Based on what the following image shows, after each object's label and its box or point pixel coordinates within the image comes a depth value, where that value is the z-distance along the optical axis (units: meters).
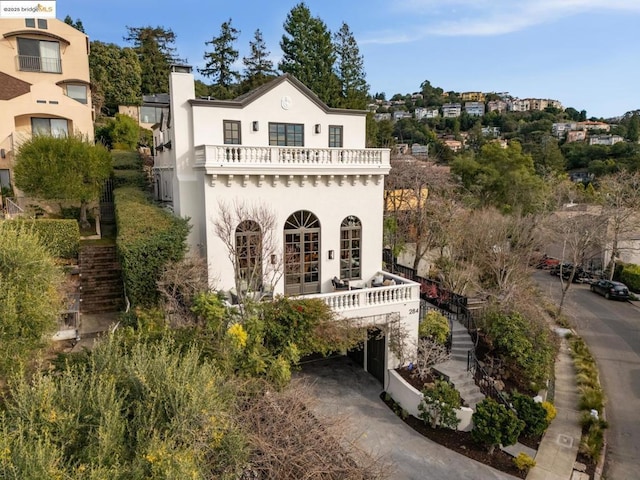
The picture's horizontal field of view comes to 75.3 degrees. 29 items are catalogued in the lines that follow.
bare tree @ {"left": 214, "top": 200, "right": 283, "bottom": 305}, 14.90
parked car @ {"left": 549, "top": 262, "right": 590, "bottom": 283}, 35.72
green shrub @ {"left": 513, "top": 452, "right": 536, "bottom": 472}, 12.30
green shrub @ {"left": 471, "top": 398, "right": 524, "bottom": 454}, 12.55
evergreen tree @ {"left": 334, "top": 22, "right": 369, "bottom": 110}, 37.43
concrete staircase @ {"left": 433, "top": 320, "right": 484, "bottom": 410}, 15.21
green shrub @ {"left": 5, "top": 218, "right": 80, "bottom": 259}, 17.47
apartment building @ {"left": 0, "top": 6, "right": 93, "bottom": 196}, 26.84
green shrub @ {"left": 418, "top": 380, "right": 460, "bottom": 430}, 13.75
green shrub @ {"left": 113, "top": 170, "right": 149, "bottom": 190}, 25.09
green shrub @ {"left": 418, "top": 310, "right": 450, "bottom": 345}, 17.11
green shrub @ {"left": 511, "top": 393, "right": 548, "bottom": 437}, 13.46
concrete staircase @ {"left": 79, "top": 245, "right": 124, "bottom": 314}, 16.78
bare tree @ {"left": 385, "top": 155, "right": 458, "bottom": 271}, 27.92
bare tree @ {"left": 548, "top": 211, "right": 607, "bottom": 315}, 25.83
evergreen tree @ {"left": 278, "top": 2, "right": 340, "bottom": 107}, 35.81
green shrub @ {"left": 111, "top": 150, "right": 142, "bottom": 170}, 28.22
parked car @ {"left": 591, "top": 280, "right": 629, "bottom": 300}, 30.47
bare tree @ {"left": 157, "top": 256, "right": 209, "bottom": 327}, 13.41
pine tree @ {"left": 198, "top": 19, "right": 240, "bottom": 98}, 50.12
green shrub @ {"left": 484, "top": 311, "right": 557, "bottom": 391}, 16.31
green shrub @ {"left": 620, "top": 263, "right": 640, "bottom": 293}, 33.19
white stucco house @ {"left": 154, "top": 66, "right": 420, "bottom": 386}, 15.55
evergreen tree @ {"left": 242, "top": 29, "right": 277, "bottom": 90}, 48.30
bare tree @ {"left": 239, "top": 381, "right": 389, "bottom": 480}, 6.76
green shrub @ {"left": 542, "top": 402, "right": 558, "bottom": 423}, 14.29
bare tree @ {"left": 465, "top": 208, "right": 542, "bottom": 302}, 22.94
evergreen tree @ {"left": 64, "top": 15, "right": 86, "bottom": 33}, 54.91
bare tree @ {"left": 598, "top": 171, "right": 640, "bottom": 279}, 31.03
